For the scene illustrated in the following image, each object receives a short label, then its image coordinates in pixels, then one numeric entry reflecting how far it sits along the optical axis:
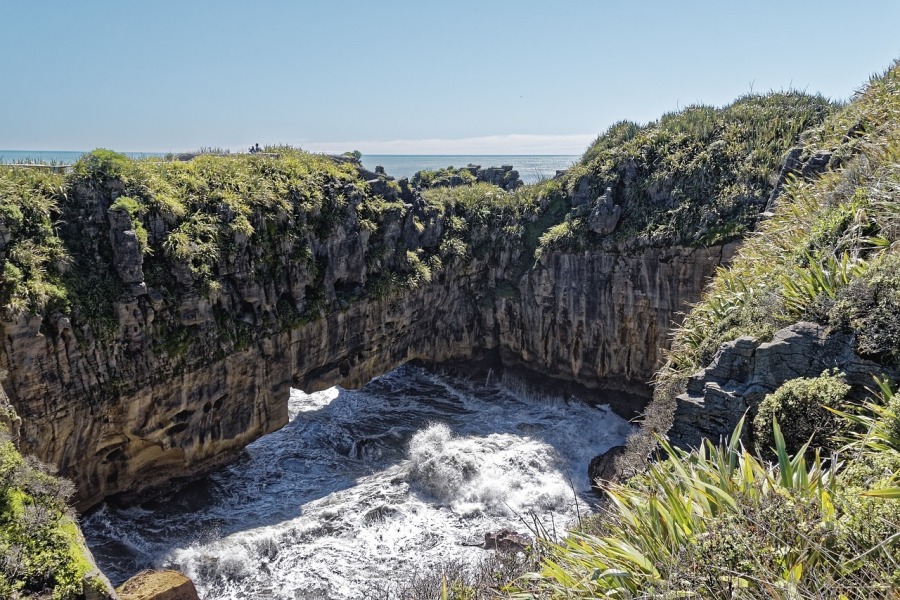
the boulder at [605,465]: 20.31
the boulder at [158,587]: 12.47
